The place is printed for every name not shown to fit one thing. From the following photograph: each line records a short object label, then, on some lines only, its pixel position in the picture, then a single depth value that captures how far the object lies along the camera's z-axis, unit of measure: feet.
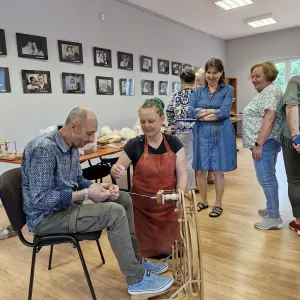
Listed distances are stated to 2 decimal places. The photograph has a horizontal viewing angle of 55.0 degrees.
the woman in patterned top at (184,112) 9.86
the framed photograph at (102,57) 14.43
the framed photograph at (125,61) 15.79
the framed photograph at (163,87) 19.19
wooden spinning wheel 3.74
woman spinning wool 5.96
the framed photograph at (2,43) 10.69
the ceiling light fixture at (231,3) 16.35
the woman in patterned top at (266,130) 6.97
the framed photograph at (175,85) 20.48
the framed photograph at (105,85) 14.75
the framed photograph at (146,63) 17.35
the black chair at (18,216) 4.30
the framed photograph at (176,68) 20.18
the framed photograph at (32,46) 11.34
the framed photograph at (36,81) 11.64
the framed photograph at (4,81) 10.82
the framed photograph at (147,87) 17.78
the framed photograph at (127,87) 16.14
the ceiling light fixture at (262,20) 19.39
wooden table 7.90
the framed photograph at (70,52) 12.81
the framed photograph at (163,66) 18.73
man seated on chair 4.31
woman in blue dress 7.97
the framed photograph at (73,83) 13.14
